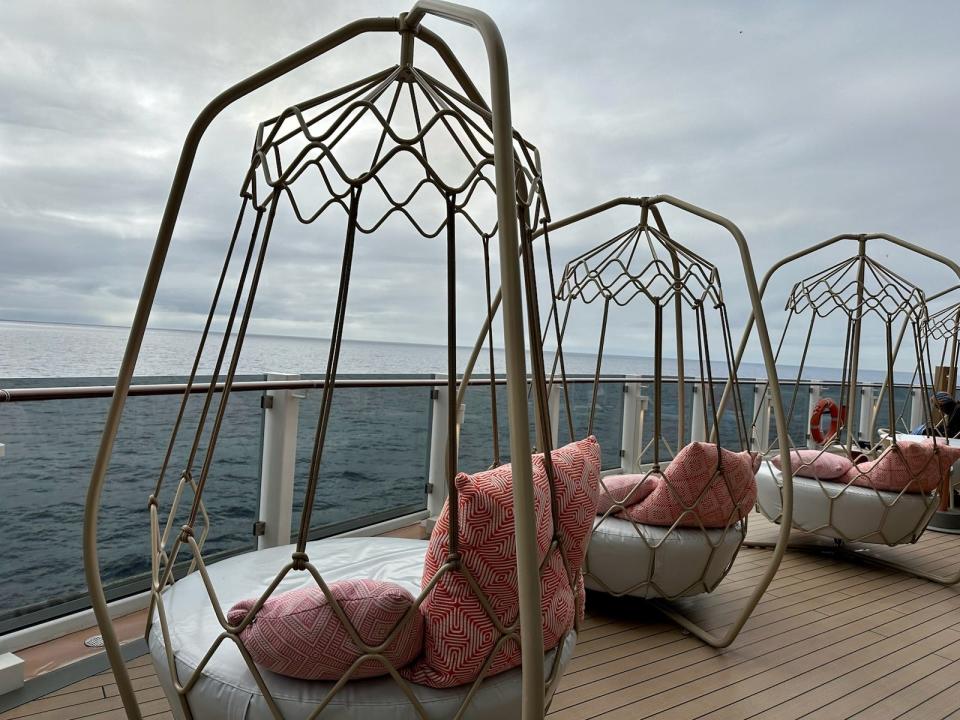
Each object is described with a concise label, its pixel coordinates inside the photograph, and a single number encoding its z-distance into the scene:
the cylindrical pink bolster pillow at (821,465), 3.62
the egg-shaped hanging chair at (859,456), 3.47
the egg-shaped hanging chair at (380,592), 1.15
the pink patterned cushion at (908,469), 3.46
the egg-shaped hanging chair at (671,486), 2.61
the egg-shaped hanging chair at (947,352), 5.11
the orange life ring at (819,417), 5.90
